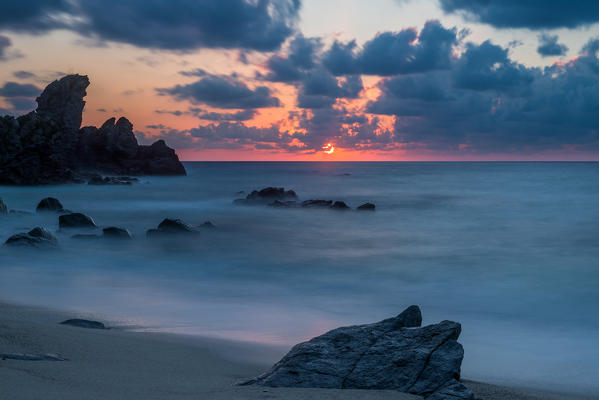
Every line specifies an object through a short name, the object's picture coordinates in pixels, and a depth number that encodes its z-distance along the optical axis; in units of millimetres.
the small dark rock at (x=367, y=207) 29827
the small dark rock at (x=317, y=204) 29500
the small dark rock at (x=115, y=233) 17094
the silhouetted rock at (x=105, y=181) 49894
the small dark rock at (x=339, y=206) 29062
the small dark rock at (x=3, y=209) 21625
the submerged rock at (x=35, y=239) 14009
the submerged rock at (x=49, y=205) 23594
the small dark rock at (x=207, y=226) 20595
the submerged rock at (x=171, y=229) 18109
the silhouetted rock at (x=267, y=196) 33631
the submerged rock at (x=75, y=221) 18544
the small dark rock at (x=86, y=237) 16375
